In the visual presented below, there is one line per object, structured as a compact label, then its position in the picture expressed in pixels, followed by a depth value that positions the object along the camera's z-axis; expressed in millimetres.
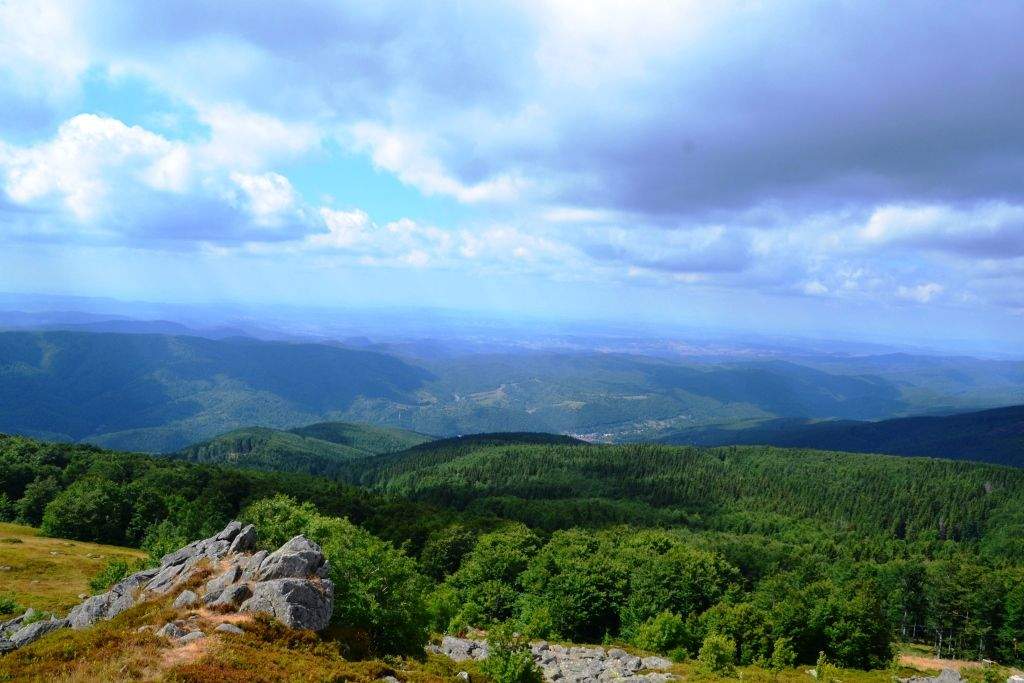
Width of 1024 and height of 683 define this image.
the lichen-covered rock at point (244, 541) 43312
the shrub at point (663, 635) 64625
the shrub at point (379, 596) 38531
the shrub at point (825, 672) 51422
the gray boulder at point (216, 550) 42597
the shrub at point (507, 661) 37469
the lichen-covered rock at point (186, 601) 34781
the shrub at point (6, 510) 97562
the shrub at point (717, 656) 52000
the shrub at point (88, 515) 86562
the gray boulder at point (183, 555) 44941
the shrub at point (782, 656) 57062
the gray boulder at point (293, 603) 33875
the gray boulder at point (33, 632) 32688
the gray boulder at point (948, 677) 44656
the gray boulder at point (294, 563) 36594
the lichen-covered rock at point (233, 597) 34688
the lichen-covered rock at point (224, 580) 36750
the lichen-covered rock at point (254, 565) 37562
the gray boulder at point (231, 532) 45531
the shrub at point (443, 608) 64500
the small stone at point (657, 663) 53906
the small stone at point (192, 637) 29659
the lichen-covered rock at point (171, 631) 30250
